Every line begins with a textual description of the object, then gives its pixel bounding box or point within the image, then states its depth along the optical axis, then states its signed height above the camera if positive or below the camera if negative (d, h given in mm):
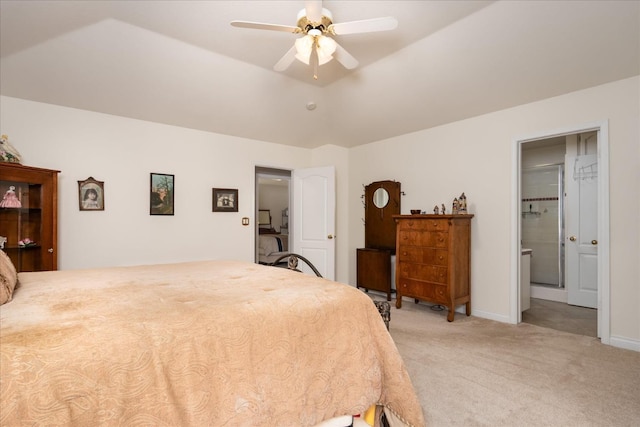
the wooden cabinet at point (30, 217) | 3088 -22
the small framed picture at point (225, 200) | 4789 +218
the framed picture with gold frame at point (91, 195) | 3731 +228
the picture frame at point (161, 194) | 4223 +271
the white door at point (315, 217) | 5215 -38
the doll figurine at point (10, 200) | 3050 +138
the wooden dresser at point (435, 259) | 3898 -545
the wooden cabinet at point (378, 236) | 5043 -346
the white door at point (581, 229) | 4559 -197
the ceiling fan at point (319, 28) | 2285 +1347
